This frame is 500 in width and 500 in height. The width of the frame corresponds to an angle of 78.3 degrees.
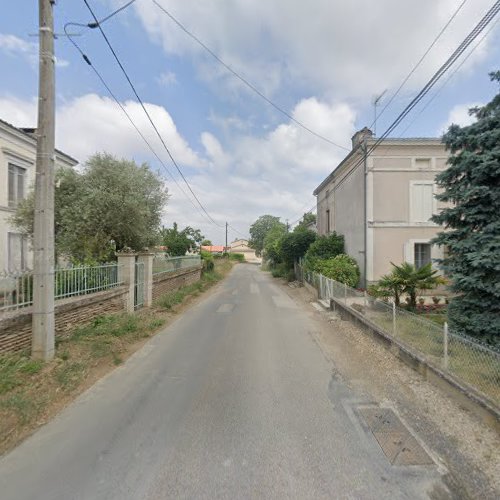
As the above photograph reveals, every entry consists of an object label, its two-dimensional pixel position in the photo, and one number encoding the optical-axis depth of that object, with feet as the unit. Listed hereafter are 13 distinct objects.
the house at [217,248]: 308.60
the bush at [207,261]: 84.89
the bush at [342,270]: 48.03
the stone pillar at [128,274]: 29.43
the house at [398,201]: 47.01
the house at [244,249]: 284.72
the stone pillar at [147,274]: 33.99
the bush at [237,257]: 217.03
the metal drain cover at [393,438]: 9.59
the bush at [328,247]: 59.77
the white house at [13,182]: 44.60
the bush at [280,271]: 91.69
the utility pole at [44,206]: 15.79
